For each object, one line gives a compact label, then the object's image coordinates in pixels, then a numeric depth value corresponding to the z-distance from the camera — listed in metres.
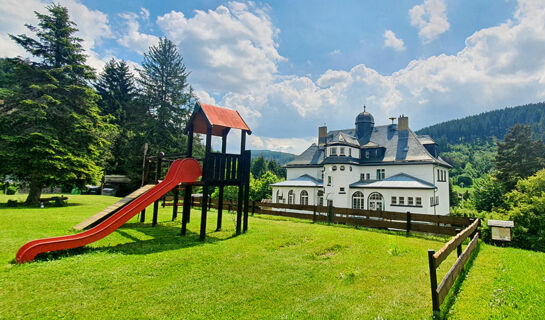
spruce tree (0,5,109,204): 17.22
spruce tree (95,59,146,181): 32.78
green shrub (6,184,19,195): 28.19
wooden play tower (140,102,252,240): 10.12
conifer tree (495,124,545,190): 32.91
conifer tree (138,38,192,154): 34.47
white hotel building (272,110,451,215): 24.70
